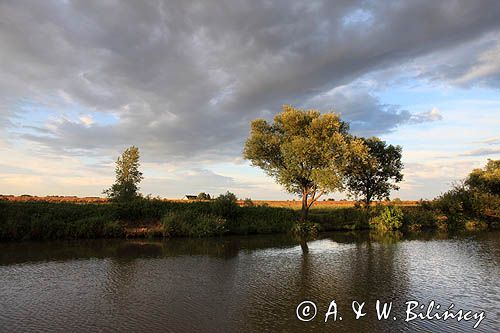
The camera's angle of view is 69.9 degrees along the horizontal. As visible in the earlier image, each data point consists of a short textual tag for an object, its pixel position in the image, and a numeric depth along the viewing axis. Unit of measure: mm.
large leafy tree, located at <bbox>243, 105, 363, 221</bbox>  38375
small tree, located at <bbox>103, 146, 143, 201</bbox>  52247
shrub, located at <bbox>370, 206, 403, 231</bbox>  46312
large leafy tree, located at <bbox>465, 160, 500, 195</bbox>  62012
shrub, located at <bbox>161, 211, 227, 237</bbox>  33844
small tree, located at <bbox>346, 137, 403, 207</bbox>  53438
